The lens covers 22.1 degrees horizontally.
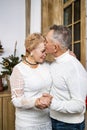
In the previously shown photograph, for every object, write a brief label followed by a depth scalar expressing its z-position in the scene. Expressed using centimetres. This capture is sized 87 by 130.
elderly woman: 167
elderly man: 145
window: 231
